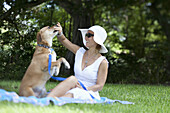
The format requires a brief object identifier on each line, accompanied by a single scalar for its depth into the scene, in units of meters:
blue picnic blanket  3.42
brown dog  3.71
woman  3.98
